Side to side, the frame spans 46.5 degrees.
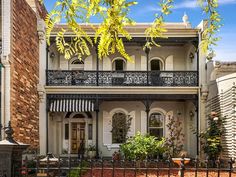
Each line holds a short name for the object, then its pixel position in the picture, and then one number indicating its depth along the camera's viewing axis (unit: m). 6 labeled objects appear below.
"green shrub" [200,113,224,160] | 11.34
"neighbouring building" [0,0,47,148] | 9.56
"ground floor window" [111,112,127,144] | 14.07
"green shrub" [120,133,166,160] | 10.63
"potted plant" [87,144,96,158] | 13.76
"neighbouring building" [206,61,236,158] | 10.90
